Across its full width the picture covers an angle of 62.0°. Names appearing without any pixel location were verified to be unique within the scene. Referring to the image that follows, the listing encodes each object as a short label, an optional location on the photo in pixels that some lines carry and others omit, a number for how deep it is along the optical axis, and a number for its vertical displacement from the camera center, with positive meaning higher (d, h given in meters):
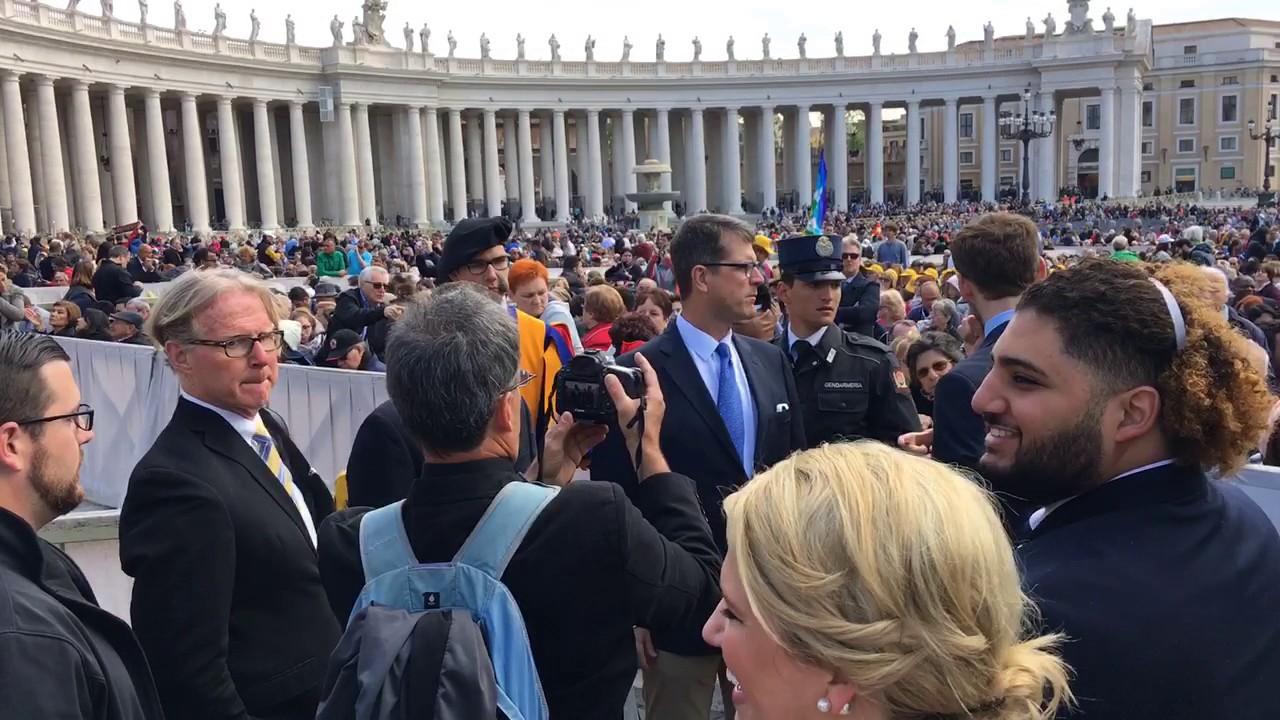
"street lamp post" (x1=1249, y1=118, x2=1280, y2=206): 65.60 +1.36
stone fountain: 52.25 +1.24
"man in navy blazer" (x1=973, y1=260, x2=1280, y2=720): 2.11 -0.65
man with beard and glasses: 2.38 -0.81
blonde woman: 1.69 -0.61
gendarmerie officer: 5.14 -0.73
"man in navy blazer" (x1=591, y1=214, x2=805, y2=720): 4.25 -0.77
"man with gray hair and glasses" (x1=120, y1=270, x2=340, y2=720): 3.13 -0.90
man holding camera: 2.60 -0.75
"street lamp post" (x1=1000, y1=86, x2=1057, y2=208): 44.84 +3.60
